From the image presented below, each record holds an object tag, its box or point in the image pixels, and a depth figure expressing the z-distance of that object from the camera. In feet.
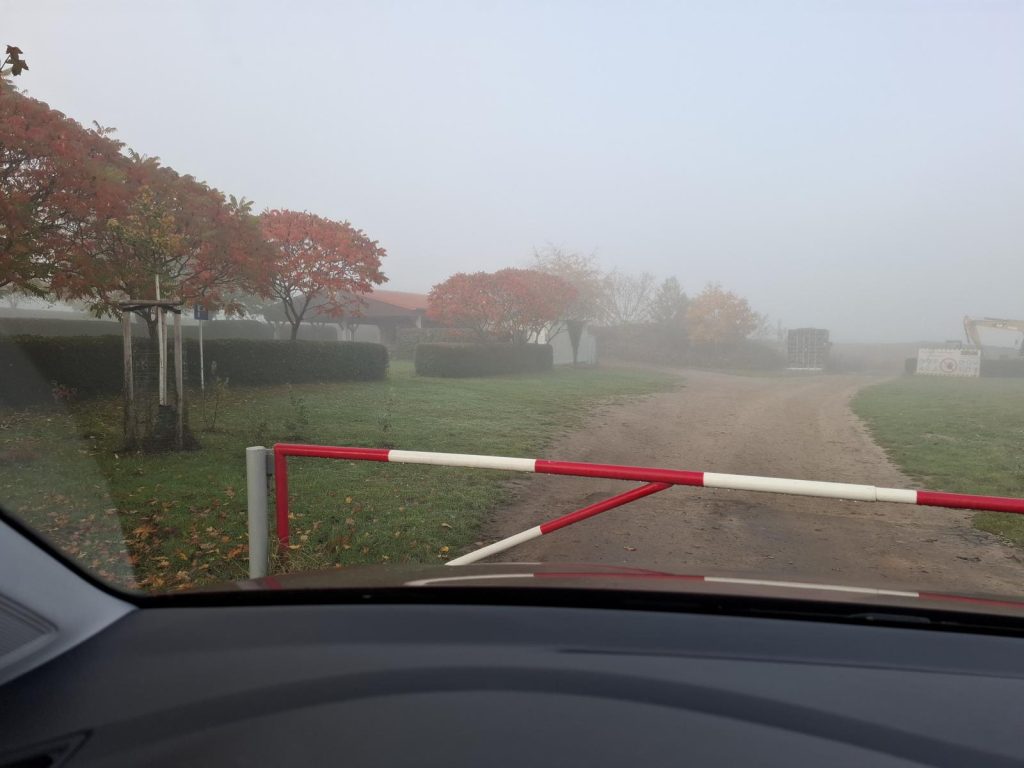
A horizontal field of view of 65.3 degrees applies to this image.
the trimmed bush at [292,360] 49.47
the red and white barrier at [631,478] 10.68
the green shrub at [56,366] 35.99
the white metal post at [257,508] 14.10
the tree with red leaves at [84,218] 29.55
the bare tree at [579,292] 128.36
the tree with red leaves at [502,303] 92.53
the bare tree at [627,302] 165.89
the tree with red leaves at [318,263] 47.62
